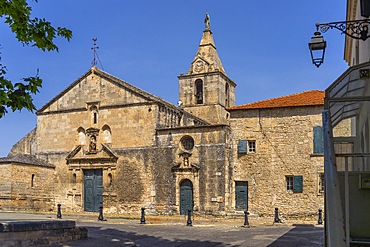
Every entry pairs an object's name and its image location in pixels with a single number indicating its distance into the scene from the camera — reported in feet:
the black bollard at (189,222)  68.03
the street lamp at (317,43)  26.48
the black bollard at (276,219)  71.36
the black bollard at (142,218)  71.31
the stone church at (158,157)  81.35
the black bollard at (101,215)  75.48
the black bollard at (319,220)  70.83
